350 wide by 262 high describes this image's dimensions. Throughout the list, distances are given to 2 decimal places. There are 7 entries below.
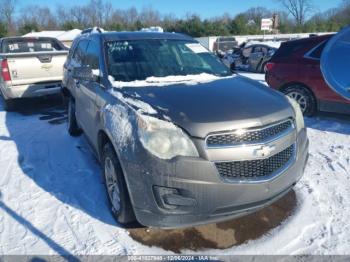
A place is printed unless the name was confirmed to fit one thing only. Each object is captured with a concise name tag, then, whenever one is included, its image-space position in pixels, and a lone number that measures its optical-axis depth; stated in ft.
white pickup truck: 25.01
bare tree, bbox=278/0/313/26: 246.25
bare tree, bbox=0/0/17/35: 214.69
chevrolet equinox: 8.83
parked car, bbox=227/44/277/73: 50.93
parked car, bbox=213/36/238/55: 94.12
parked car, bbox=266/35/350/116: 21.42
